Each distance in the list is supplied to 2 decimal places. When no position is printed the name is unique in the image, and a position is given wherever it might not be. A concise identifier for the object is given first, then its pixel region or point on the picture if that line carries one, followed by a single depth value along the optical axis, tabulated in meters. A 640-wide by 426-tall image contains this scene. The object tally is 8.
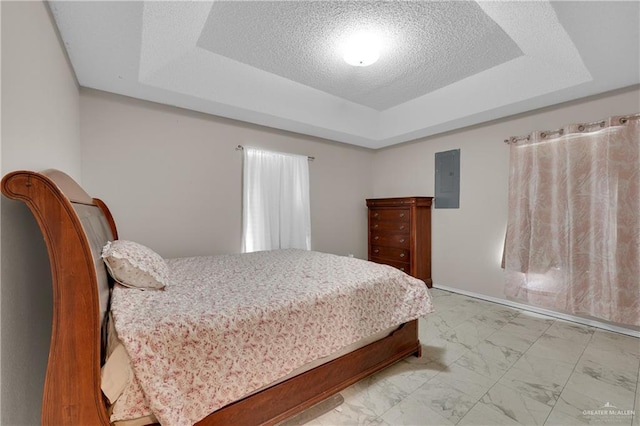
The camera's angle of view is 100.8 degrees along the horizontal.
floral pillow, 1.46
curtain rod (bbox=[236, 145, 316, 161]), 3.31
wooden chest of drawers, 3.75
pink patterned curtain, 2.38
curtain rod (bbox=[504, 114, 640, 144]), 2.38
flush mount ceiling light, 2.21
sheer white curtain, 3.40
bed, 0.95
